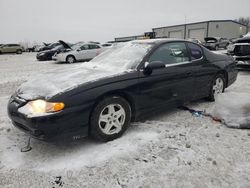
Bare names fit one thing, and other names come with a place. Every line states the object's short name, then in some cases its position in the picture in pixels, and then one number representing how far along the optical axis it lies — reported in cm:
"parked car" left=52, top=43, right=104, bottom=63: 1258
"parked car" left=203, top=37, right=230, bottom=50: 2108
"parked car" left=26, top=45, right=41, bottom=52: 3202
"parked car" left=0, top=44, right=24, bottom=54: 2631
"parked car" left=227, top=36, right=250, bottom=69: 631
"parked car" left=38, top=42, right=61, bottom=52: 2071
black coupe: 233
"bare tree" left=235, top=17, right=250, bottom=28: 6431
